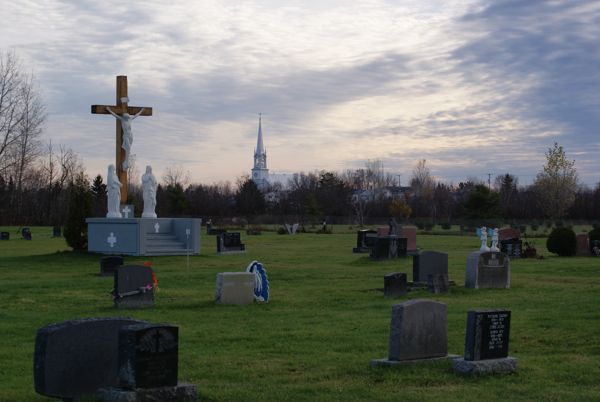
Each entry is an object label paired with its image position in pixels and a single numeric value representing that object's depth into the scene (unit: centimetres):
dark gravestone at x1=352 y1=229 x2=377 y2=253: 4025
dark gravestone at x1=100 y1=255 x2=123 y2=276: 2569
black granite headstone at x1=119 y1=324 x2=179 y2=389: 796
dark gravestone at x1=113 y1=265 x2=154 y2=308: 1772
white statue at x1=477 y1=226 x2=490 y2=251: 2471
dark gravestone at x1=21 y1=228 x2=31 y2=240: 5604
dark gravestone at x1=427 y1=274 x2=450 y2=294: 2044
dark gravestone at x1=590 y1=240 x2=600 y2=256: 3650
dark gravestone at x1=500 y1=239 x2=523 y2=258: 3491
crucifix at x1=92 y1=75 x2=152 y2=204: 3828
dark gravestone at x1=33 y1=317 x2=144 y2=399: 836
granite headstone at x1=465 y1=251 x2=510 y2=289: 2183
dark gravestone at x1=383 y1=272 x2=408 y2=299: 1958
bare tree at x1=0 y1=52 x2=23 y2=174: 6234
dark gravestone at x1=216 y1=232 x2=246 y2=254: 3928
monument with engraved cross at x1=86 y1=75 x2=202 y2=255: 3522
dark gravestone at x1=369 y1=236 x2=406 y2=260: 3375
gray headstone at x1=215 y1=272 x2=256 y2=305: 1838
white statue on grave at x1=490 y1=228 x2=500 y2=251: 2452
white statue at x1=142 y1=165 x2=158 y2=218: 3784
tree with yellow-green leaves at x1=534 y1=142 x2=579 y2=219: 8688
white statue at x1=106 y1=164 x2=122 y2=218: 3722
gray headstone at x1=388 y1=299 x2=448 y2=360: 1048
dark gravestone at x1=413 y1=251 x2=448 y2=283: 2203
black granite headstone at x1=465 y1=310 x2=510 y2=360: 1003
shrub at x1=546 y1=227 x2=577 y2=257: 3688
